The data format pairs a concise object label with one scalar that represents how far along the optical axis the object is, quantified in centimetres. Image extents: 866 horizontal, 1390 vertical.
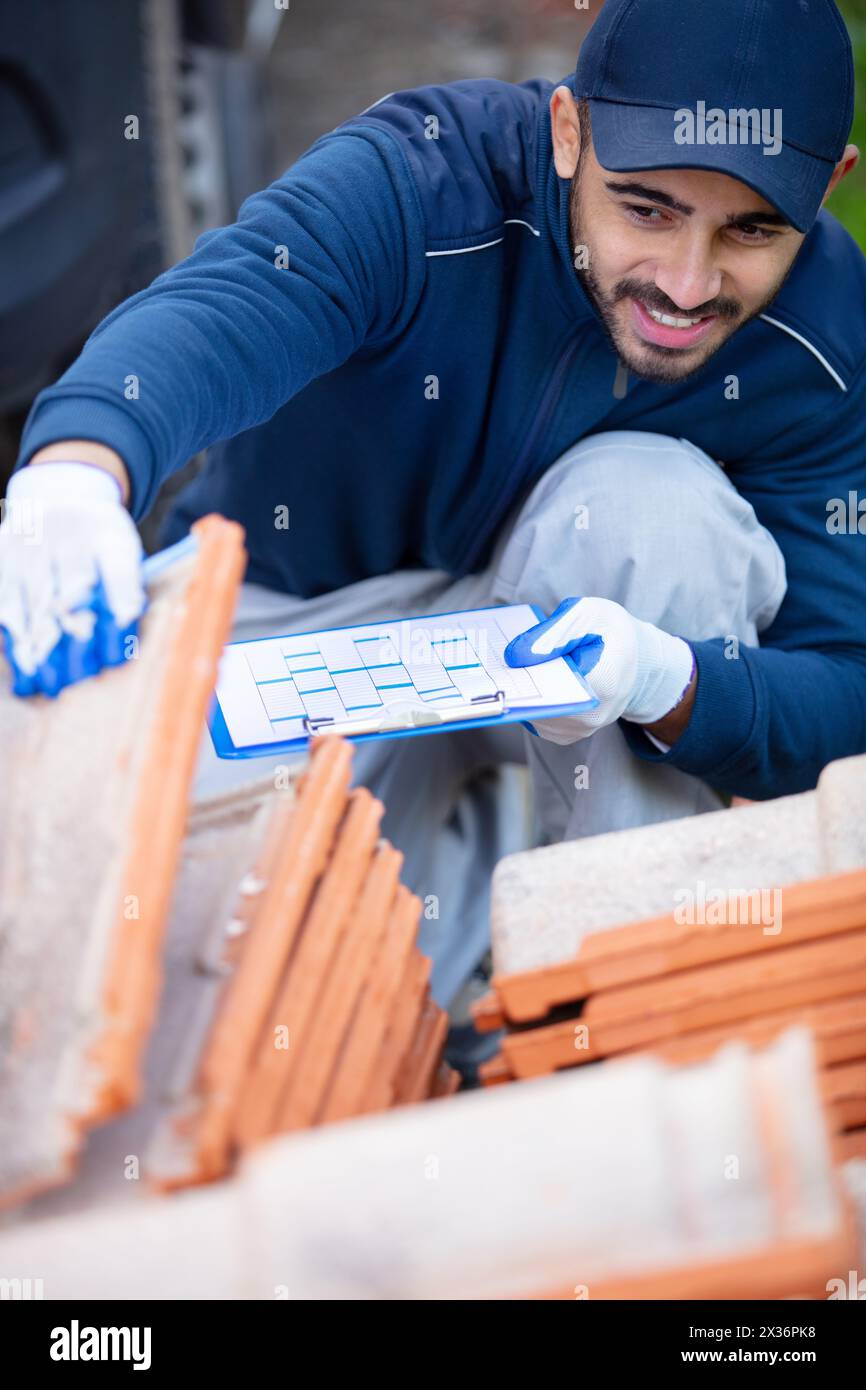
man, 200
